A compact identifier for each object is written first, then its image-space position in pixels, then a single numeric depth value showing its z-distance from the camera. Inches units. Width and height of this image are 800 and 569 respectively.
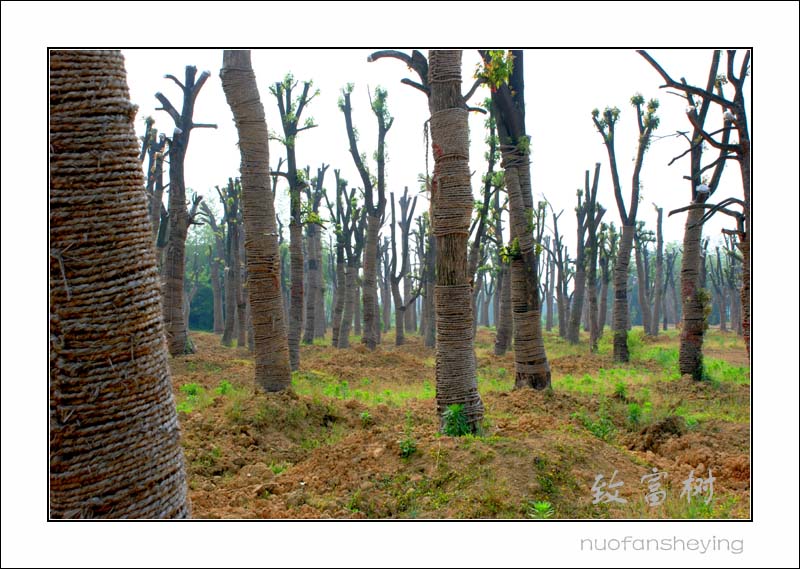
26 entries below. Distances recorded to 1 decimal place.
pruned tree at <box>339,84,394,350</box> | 743.7
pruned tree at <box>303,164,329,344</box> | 885.8
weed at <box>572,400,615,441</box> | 300.8
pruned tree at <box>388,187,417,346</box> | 909.6
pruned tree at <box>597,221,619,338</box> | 993.5
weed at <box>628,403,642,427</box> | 330.9
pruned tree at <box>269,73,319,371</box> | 530.3
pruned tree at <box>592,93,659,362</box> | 624.1
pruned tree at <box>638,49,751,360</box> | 283.4
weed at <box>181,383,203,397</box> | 373.4
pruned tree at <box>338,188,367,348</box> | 868.2
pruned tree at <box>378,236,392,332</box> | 1385.3
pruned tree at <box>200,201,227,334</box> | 1094.1
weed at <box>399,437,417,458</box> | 221.5
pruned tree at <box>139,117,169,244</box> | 693.3
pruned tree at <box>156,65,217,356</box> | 557.6
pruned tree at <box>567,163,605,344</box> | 780.6
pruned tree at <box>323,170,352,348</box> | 882.8
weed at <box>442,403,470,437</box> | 237.6
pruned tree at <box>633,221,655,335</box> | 1135.6
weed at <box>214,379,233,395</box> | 372.8
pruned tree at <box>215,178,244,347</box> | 813.2
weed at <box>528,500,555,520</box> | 175.2
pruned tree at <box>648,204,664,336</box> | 1137.4
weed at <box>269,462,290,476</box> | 245.2
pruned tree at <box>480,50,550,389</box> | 384.5
